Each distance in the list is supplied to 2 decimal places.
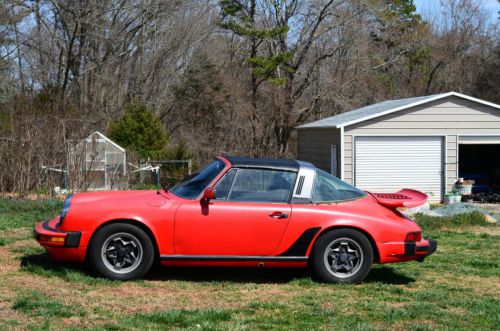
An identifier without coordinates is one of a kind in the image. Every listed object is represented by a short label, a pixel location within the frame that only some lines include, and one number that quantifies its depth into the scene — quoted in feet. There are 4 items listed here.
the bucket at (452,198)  67.62
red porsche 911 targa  25.52
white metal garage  68.54
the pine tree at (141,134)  85.71
